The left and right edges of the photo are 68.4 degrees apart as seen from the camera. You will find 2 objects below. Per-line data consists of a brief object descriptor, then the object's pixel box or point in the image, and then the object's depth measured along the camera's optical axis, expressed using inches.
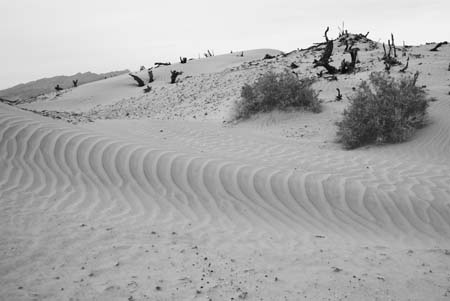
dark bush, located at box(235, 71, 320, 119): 379.9
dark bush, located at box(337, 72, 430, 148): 267.9
